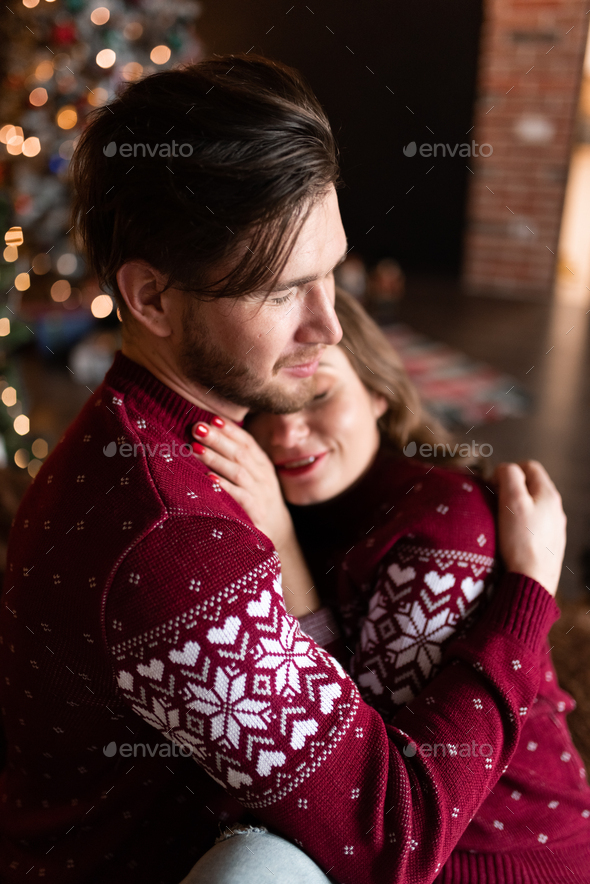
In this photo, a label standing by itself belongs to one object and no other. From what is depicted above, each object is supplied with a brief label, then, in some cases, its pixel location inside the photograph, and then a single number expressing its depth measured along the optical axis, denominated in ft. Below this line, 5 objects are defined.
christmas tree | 9.57
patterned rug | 10.46
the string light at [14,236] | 6.07
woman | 3.10
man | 2.45
